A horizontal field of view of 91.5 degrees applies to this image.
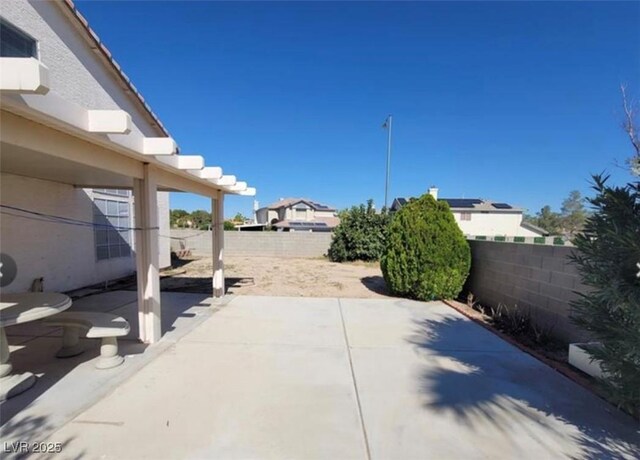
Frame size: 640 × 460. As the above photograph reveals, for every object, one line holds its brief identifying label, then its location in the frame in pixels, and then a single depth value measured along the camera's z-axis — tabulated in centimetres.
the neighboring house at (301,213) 3409
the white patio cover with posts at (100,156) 214
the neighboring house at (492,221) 3192
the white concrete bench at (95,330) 362
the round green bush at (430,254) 717
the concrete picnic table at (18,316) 290
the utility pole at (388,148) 1973
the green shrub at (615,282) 249
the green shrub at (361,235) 1566
